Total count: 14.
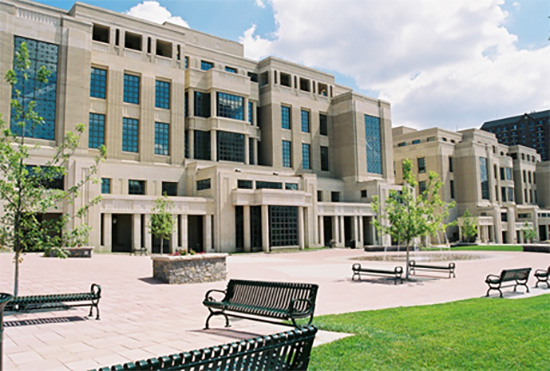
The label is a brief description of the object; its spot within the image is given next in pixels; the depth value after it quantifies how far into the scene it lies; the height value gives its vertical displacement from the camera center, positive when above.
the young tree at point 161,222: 34.53 +0.37
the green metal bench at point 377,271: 17.09 -1.96
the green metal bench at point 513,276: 13.12 -1.71
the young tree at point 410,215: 19.12 +0.36
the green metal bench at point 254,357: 3.46 -1.15
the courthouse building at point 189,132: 38.72 +10.46
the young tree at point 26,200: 10.49 +0.70
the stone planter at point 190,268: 16.08 -1.61
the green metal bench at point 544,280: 15.17 -2.08
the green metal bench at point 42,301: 9.85 -1.64
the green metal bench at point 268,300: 7.93 -1.51
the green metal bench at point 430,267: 18.76 -1.99
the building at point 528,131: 130.61 +28.17
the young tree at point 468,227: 62.62 -0.72
